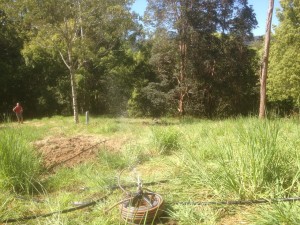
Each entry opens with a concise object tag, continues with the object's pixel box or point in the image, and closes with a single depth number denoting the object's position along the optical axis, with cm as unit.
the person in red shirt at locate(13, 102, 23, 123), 1505
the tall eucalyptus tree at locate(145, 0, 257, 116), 1667
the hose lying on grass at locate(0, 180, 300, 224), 286
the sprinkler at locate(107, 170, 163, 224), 313
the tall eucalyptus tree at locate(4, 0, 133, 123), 1284
